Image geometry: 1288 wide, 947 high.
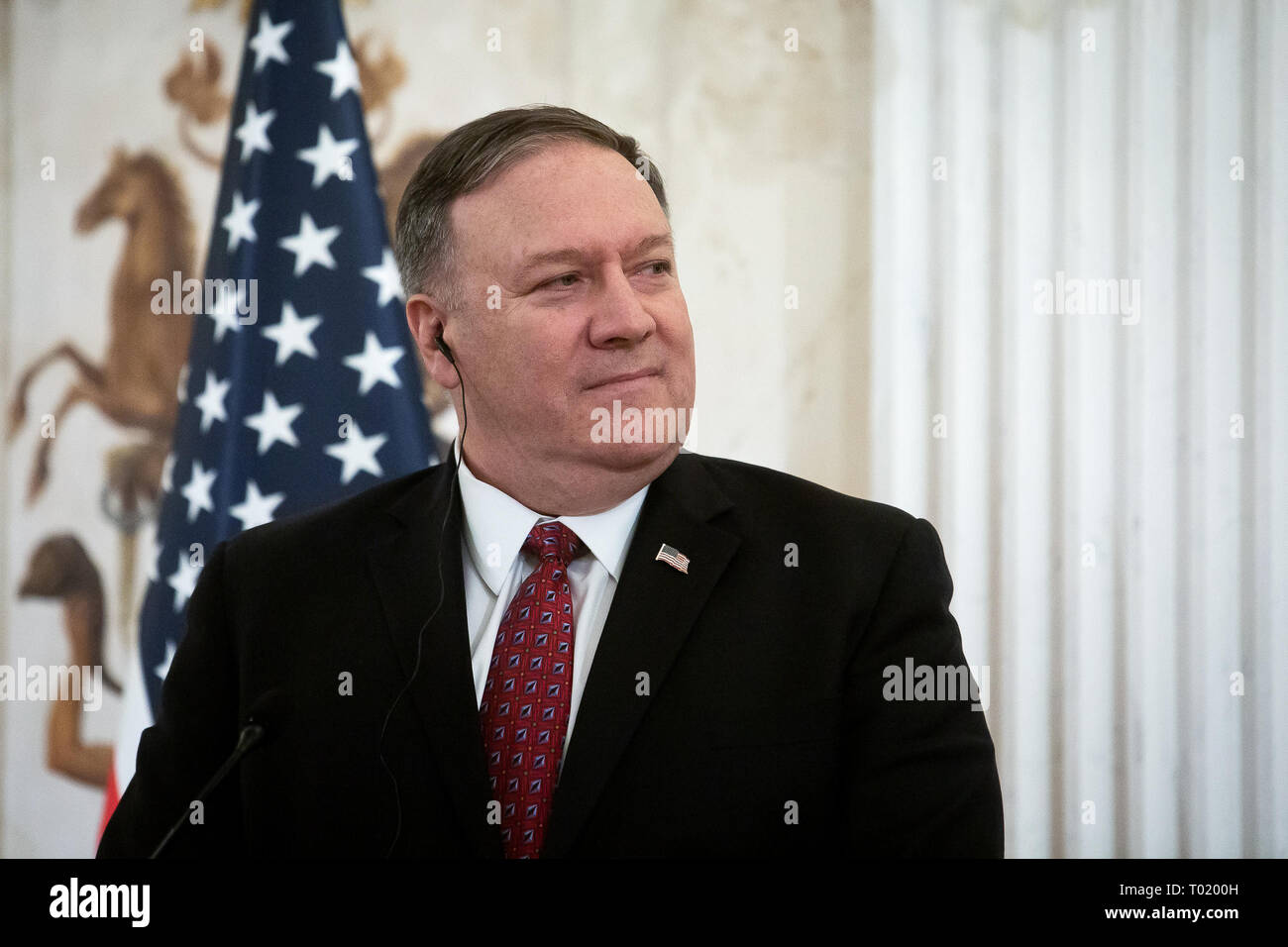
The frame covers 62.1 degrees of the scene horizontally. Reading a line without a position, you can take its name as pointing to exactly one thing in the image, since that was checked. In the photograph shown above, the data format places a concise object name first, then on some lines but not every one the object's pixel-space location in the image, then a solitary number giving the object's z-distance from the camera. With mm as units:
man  1438
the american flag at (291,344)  2592
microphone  1220
